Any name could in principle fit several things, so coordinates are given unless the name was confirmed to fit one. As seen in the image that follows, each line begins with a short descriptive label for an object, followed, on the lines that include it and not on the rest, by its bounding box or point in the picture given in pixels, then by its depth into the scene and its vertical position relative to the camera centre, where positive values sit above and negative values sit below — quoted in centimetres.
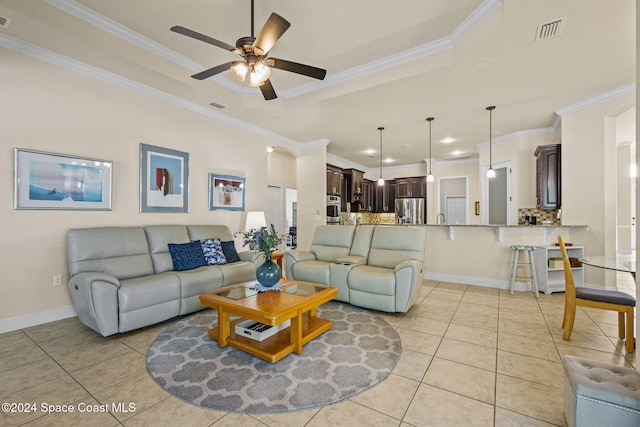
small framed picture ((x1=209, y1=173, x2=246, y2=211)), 474 +37
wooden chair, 238 -78
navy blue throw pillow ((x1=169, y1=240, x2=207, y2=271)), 354 -55
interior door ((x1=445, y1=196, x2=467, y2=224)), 863 +16
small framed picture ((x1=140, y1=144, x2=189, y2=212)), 385 +48
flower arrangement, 285 -28
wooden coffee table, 222 -81
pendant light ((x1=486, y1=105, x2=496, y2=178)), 447 +126
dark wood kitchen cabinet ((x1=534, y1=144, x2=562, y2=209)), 475 +65
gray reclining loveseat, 324 -69
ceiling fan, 212 +135
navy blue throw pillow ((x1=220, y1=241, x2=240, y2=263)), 409 -58
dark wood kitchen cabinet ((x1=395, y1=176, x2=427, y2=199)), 867 +86
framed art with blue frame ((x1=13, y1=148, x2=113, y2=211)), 290 +34
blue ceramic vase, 276 -61
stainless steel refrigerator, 858 +12
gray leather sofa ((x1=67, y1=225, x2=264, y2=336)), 258 -71
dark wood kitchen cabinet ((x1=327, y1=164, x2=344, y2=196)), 674 +84
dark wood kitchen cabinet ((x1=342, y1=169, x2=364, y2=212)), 781 +72
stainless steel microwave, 680 +9
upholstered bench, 126 -84
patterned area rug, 181 -119
